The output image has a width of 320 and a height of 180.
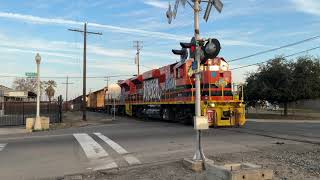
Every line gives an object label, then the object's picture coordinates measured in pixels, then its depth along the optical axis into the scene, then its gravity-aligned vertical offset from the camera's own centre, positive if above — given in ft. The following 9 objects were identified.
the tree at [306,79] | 158.61 +10.93
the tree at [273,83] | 160.25 +9.86
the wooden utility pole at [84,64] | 143.38 +15.27
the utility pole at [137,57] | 252.62 +29.52
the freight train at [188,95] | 85.87 +3.46
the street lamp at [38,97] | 96.78 +3.11
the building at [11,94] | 179.36 +7.91
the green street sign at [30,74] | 98.37 +8.01
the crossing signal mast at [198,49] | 38.04 +5.15
